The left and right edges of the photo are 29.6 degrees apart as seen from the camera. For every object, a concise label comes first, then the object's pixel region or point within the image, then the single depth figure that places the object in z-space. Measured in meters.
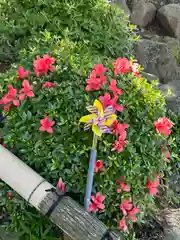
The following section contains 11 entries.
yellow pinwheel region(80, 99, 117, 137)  1.71
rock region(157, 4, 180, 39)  4.45
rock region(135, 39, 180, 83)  3.85
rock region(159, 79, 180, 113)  3.40
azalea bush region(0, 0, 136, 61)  2.79
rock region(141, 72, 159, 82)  3.21
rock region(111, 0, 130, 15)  4.21
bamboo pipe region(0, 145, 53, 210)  2.00
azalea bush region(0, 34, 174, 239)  2.08
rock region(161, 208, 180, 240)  2.54
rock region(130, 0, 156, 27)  4.59
